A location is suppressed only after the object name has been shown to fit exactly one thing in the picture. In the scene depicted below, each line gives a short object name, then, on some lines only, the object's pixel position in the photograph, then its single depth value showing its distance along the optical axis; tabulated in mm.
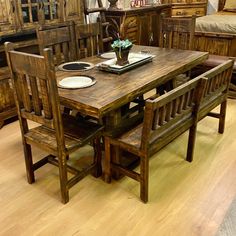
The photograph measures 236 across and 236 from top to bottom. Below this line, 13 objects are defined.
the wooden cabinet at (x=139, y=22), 4223
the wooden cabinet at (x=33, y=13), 2850
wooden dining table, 1779
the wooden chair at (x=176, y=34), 3056
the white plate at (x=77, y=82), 2000
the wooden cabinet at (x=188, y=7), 5371
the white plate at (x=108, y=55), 2692
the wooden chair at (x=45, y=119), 1678
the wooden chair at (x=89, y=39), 2853
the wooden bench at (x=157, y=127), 1791
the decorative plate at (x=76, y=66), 2359
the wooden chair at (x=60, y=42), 2527
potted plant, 2232
